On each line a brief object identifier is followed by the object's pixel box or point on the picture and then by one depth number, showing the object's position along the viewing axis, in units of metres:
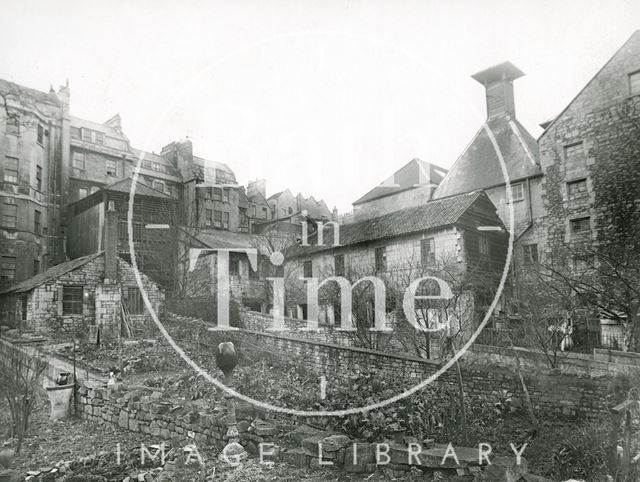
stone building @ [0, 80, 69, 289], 24.22
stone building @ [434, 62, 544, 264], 24.53
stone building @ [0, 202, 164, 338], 20.77
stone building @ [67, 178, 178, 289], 27.83
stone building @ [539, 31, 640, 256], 19.91
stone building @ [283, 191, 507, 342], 21.11
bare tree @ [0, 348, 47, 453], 9.42
